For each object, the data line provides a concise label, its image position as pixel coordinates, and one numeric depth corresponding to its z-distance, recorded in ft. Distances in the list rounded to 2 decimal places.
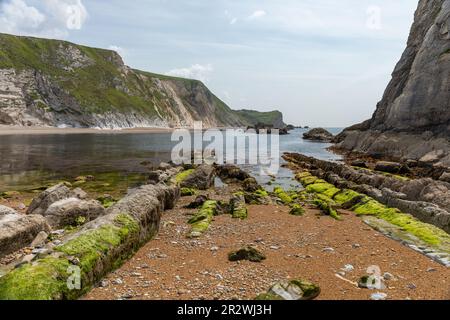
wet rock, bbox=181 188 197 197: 98.89
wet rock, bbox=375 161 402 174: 155.89
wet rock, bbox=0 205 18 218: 55.26
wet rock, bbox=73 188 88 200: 80.28
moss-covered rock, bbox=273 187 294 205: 92.25
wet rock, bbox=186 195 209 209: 80.18
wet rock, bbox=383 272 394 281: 38.78
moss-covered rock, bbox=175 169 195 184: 118.01
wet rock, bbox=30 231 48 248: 47.39
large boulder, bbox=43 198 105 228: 58.44
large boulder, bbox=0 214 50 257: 44.24
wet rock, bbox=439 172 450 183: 122.93
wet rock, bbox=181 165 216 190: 116.06
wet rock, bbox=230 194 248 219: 69.56
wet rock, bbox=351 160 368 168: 174.70
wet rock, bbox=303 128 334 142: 512.63
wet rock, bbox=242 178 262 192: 110.30
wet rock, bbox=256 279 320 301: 31.76
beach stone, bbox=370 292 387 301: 33.45
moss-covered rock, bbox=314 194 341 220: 74.02
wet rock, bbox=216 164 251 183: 138.24
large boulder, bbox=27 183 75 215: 68.85
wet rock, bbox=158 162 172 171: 152.05
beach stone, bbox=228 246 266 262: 43.88
